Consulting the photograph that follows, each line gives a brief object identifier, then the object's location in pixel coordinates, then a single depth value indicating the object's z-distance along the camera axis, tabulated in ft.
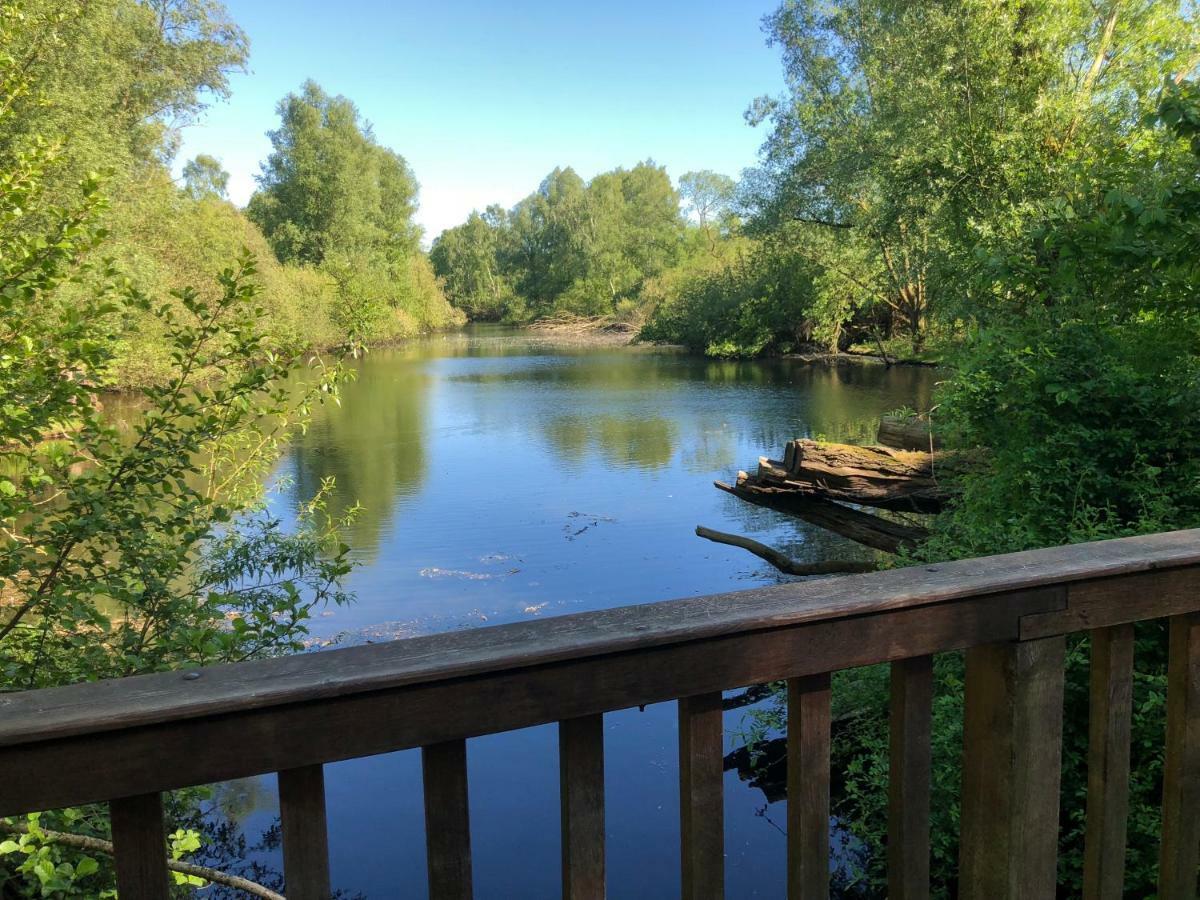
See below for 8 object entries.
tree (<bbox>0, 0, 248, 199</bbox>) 56.03
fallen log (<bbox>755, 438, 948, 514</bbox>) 34.32
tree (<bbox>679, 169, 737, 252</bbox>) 254.06
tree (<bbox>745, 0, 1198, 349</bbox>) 50.01
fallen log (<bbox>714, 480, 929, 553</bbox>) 31.83
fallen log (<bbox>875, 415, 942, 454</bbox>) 36.11
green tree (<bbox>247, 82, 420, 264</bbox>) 147.54
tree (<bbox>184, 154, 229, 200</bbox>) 118.16
